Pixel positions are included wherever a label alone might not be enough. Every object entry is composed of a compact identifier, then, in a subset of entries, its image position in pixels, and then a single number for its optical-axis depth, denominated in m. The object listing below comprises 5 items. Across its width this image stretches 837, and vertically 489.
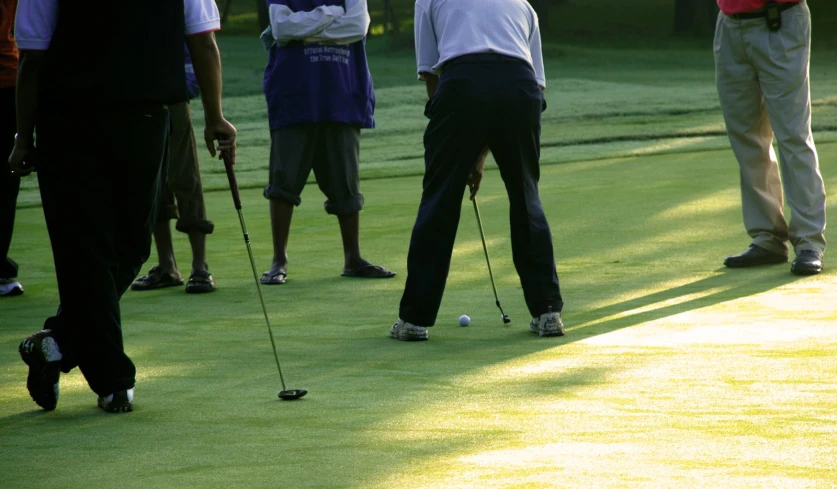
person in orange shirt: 13.98
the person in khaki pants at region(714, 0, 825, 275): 13.92
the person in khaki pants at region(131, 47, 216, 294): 14.00
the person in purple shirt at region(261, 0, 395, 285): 14.26
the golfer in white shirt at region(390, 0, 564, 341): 10.75
